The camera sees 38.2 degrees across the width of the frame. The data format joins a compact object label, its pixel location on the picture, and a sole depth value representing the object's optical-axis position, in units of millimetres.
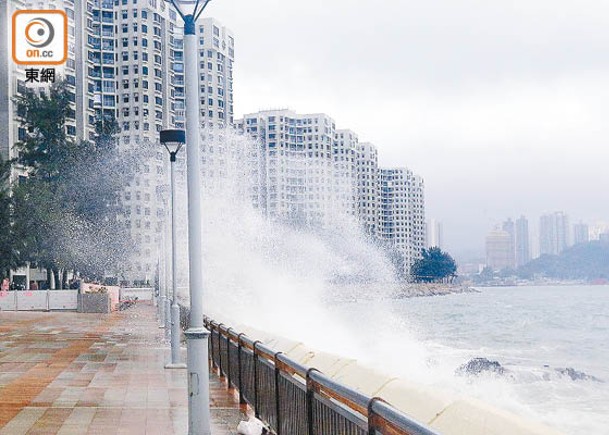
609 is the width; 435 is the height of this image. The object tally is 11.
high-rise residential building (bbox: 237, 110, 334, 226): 105562
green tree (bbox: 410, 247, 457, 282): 187375
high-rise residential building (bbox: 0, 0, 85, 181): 79594
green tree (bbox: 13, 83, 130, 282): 58125
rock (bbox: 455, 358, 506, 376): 36562
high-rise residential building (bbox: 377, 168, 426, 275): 174125
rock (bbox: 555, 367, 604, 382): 38134
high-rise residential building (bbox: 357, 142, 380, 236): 165625
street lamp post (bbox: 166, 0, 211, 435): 8164
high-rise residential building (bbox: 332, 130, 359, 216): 149962
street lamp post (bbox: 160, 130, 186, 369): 16062
